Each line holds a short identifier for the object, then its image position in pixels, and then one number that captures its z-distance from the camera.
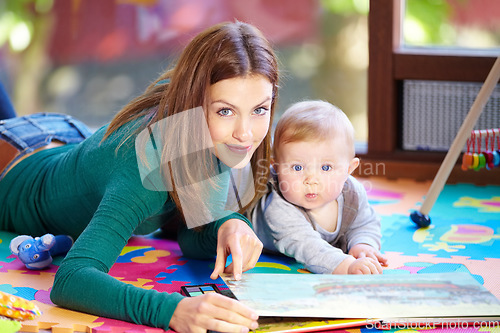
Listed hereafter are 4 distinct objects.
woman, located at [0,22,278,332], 1.83
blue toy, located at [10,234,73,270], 2.04
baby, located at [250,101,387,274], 2.05
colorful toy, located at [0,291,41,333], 1.85
